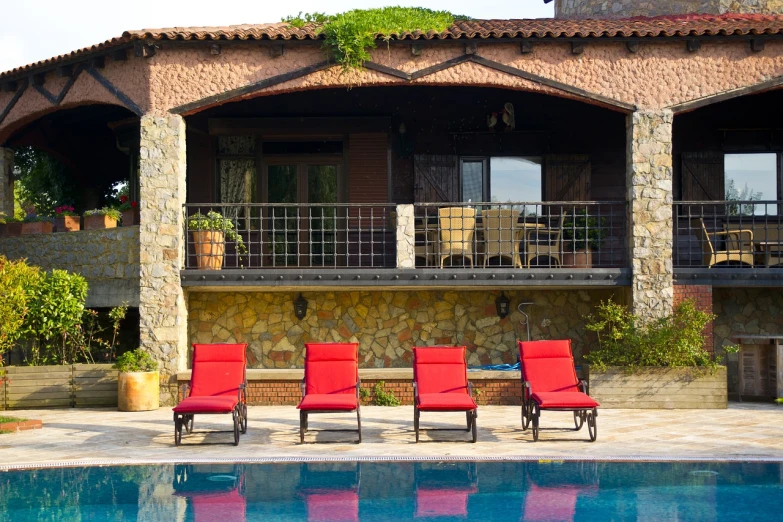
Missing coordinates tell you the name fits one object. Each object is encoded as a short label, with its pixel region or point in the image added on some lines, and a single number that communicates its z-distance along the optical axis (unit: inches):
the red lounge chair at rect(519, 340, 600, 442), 422.9
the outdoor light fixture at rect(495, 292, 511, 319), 580.7
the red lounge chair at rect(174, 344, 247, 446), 424.5
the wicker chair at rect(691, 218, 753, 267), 546.3
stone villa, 537.3
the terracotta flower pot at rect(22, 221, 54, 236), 625.3
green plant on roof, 528.1
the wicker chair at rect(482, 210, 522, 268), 551.2
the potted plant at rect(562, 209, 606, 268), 561.6
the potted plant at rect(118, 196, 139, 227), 606.2
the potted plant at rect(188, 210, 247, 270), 549.0
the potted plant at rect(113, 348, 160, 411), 513.0
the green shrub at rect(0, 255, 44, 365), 469.1
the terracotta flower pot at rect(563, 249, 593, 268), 562.6
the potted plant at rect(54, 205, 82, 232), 622.5
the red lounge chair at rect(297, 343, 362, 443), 438.3
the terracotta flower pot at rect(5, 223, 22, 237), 637.9
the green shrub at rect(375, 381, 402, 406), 530.9
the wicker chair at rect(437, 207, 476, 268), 550.0
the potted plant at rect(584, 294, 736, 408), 513.3
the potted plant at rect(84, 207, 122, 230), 594.5
